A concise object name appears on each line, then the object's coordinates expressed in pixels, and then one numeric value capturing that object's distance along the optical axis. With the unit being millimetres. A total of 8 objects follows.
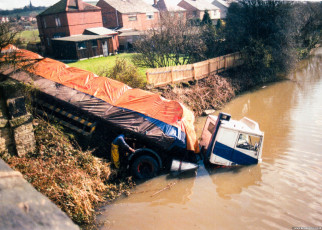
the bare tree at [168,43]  18828
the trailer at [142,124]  8883
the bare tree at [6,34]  7844
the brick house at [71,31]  29984
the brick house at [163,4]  53550
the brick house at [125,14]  39656
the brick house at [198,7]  53469
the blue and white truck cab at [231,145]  9320
